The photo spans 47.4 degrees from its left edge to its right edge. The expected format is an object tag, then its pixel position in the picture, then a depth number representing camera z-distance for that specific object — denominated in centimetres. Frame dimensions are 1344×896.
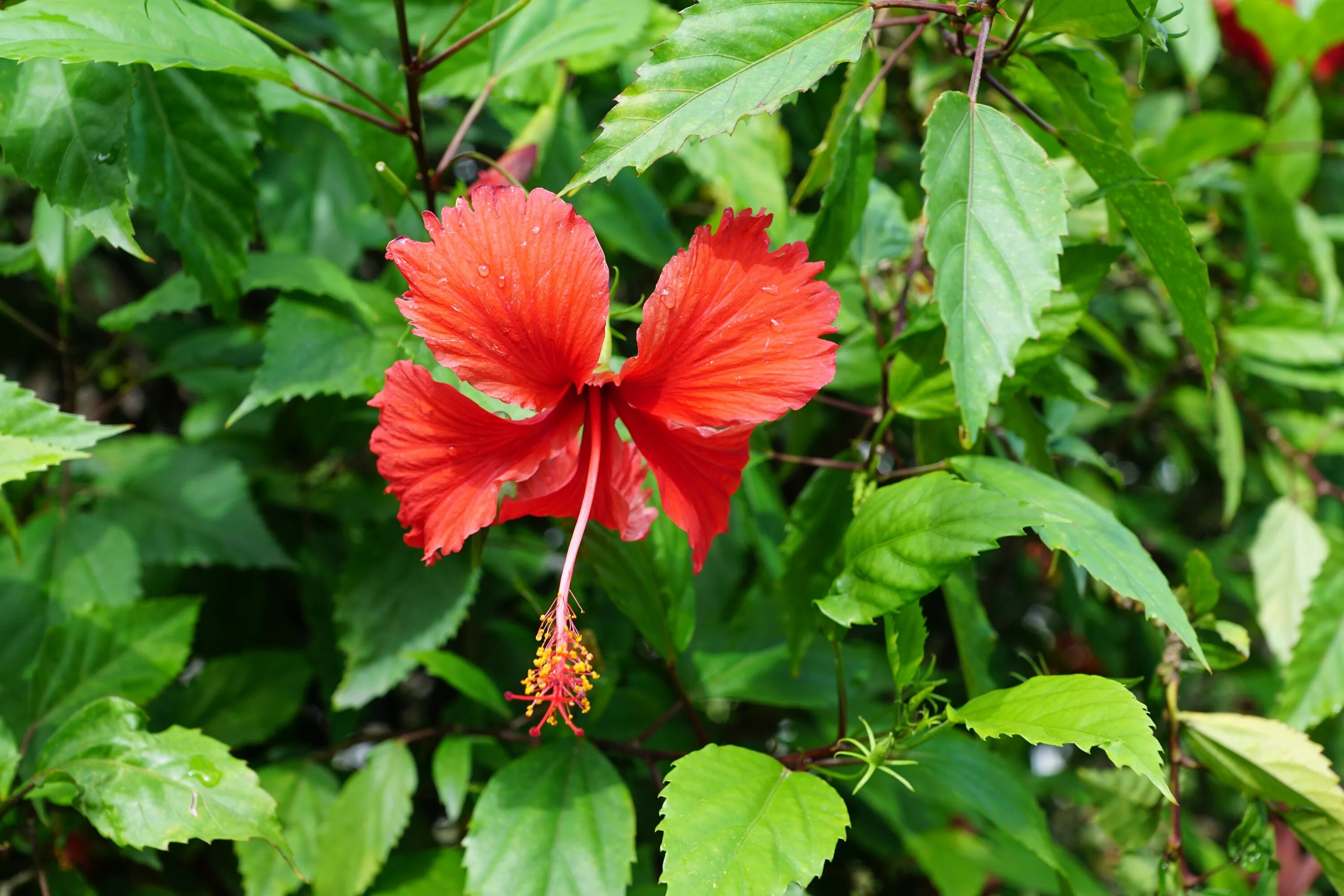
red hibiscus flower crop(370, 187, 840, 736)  33
